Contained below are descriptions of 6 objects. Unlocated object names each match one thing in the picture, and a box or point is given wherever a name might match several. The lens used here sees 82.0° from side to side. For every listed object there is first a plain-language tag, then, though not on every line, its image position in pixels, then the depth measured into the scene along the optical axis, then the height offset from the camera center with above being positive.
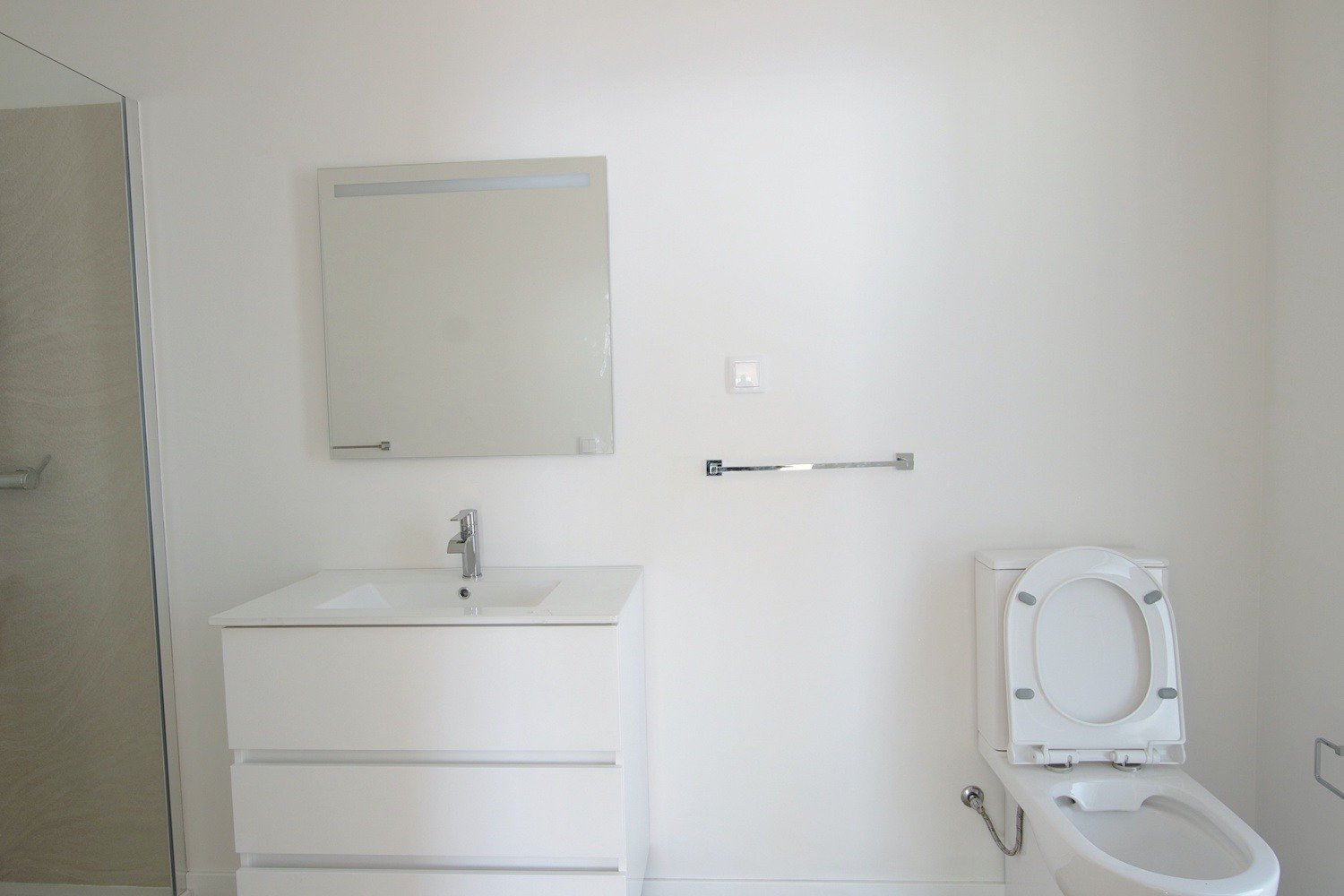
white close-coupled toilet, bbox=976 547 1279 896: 1.63 -0.66
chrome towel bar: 1.90 -0.13
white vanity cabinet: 1.56 -0.67
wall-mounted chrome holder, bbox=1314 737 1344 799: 1.49 -0.72
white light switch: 1.93 +0.11
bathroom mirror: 1.92 +0.30
